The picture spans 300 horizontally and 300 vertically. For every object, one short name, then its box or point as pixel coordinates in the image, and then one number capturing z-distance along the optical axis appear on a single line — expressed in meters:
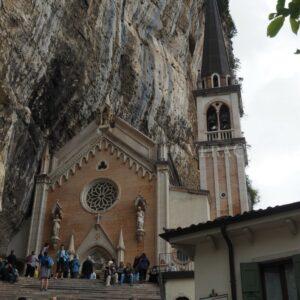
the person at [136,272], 13.83
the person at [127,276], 13.46
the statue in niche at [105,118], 20.96
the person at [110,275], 13.19
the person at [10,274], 12.83
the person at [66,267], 14.95
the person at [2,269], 12.94
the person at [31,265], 14.52
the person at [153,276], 13.57
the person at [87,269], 14.96
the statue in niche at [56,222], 18.82
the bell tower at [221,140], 22.87
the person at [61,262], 14.87
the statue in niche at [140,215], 18.09
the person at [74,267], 14.78
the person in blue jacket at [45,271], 12.44
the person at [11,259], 14.08
